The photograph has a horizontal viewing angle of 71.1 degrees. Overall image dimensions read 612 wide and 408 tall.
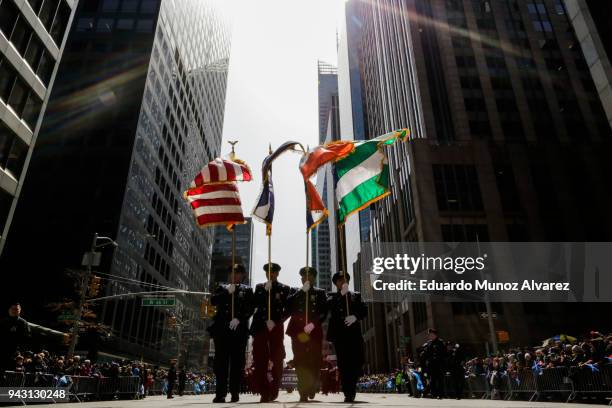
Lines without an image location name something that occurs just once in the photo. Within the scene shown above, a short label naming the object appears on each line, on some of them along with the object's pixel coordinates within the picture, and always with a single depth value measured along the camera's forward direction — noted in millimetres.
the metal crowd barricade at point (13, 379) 10758
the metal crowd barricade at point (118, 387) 16562
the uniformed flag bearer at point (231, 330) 7421
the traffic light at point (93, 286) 34275
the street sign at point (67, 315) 23034
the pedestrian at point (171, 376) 22595
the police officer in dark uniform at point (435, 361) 12297
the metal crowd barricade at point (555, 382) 11828
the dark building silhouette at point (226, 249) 134500
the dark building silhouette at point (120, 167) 46438
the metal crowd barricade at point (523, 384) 13720
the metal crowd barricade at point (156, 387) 27962
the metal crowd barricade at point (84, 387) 14406
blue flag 9227
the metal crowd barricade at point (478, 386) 17062
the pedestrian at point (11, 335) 8453
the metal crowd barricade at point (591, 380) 10266
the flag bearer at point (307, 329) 7430
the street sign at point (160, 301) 23461
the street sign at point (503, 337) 27531
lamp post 22359
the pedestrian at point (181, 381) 26130
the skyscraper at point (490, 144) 44344
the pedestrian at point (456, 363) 13719
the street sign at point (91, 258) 22375
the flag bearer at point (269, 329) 7406
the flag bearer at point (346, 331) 7324
